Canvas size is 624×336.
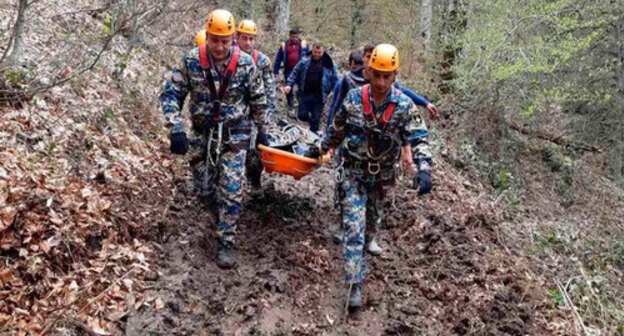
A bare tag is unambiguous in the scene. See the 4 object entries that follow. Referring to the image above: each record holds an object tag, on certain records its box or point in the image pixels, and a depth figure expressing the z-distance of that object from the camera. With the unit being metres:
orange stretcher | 5.42
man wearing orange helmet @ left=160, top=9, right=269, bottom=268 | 4.97
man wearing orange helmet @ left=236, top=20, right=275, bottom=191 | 6.27
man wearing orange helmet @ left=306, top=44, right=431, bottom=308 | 4.59
